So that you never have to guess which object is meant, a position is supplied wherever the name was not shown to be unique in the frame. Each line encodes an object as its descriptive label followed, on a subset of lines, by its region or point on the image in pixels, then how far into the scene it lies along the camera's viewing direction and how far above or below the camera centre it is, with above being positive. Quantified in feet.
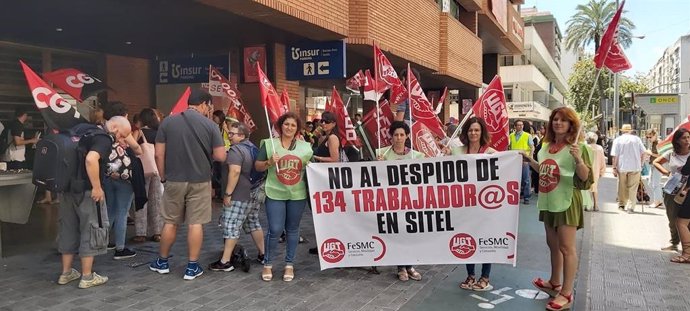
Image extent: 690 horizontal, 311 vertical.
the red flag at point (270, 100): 18.52 +1.61
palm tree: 193.75 +43.38
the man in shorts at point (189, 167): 17.70 -0.63
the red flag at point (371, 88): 20.21 +2.26
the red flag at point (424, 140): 20.29 +0.19
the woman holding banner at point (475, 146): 17.47 -0.04
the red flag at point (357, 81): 31.91 +3.79
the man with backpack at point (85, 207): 16.69 -1.82
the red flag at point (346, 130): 21.65 +0.62
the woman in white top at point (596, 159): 34.06 -0.96
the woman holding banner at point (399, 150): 18.02 -0.15
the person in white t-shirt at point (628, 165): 34.96 -1.38
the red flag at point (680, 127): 24.02 +0.65
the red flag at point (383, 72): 20.11 +2.78
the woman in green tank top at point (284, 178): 17.60 -1.00
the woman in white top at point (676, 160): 22.72 -0.71
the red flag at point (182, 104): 21.35 +1.71
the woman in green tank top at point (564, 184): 15.29 -1.12
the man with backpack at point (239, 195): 18.38 -1.63
